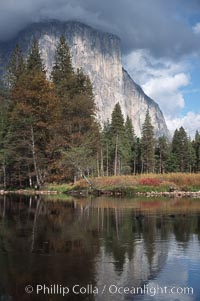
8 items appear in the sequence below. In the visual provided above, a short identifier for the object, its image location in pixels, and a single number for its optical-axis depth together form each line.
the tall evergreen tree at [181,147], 90.69
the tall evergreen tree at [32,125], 50.34
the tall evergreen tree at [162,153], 94.07
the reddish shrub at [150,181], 44.22
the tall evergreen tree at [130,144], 88.83
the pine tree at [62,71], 59.41
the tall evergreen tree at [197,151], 94.00
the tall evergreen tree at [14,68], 65.38
